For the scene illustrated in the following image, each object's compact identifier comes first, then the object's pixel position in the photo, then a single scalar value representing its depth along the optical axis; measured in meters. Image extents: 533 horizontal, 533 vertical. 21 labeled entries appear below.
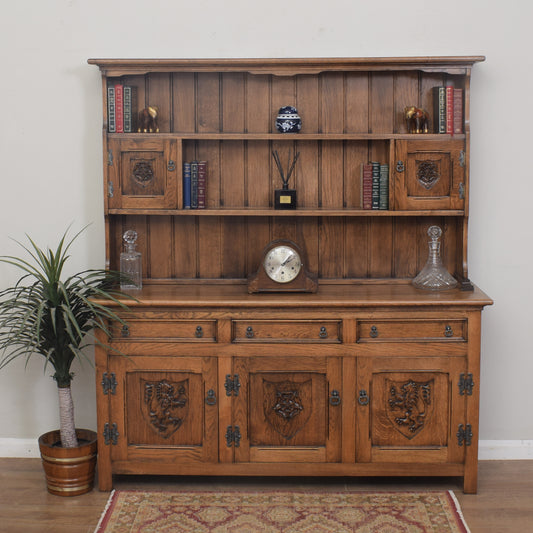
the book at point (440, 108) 3.81
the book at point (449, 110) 3.80
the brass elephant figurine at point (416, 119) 3.83
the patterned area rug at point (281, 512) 3.37
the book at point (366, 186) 3.84
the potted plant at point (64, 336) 3.54
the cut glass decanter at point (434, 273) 3.83
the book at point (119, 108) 3.82
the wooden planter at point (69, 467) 3.68
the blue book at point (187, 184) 3.86
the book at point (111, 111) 3.82
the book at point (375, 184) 3.84
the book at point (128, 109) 3.83
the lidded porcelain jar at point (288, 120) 3.85
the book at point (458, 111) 3.80
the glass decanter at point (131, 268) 3.87
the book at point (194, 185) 3.85
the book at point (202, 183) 3.86
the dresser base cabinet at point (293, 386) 3.62
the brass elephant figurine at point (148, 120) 3.85
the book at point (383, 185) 3.84
